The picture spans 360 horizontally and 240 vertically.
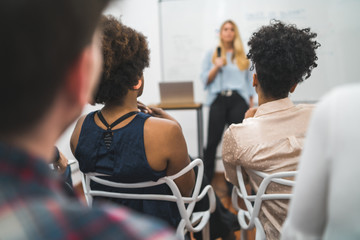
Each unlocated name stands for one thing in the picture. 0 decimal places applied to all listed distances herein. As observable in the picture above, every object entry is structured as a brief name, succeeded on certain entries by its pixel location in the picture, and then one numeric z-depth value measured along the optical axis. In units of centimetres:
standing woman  268
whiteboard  288
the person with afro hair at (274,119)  97
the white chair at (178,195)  100
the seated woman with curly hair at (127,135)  99
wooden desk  270
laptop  273
